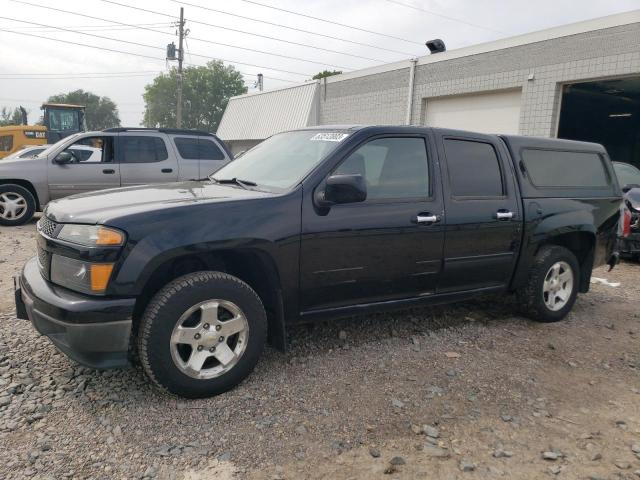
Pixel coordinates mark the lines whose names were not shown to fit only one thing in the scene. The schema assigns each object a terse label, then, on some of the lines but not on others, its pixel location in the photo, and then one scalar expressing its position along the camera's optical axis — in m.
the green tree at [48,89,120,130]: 88.69
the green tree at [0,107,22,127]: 83.44
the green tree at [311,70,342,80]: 41.38
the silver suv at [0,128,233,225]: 9.36
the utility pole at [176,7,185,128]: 37.56
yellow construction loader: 20.33
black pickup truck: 2.88
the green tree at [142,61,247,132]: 71.44
